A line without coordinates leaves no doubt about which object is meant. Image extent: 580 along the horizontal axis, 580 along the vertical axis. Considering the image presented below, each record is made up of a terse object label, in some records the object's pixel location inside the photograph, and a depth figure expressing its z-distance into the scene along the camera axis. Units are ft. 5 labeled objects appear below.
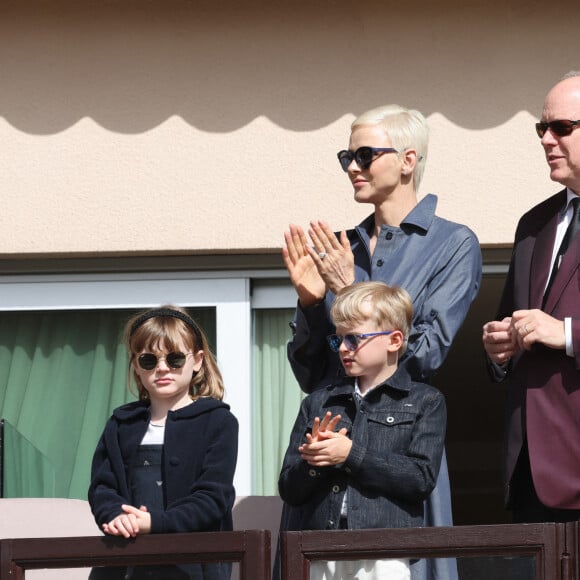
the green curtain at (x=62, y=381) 40.86
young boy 28.53
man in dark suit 29.12
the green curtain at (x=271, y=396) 40.78
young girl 29.45
